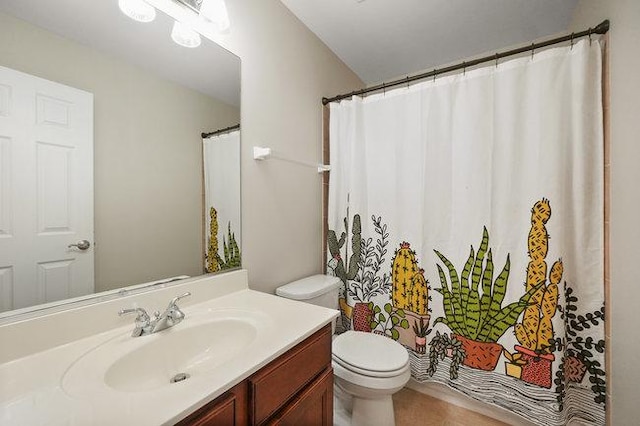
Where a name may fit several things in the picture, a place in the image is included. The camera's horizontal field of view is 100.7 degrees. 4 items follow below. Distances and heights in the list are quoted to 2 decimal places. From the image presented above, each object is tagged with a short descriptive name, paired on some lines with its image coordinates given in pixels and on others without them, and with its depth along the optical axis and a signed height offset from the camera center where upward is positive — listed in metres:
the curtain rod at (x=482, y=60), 1.19 +0.81
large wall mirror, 0.74 +0.20
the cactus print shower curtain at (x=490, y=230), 1.26 -0.11
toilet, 1.24 -0.76
